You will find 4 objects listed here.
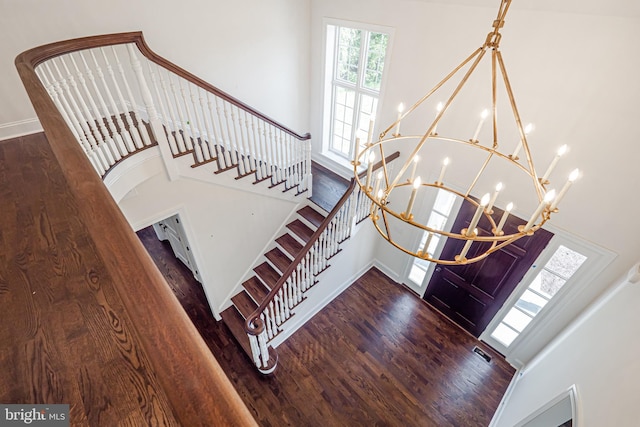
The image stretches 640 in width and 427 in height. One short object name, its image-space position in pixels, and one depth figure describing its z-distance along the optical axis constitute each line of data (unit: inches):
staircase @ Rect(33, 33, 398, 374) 89.3
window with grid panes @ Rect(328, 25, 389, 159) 152.0
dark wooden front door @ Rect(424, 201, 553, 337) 123.8
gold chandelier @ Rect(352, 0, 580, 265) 42.7
